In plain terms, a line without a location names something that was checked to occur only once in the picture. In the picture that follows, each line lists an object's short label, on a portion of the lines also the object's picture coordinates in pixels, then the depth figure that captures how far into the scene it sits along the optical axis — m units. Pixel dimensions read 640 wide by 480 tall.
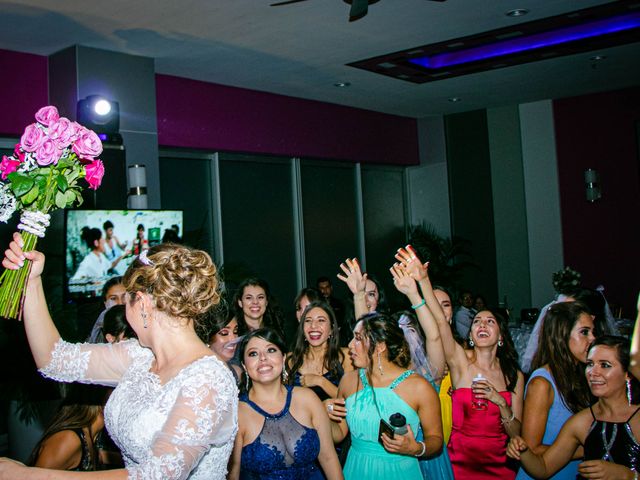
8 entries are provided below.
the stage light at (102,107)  5.61
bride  1.79
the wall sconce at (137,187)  5.79
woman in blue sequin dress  2.95
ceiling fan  3.90
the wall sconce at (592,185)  9.07
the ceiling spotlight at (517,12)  5.71
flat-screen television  5.29
